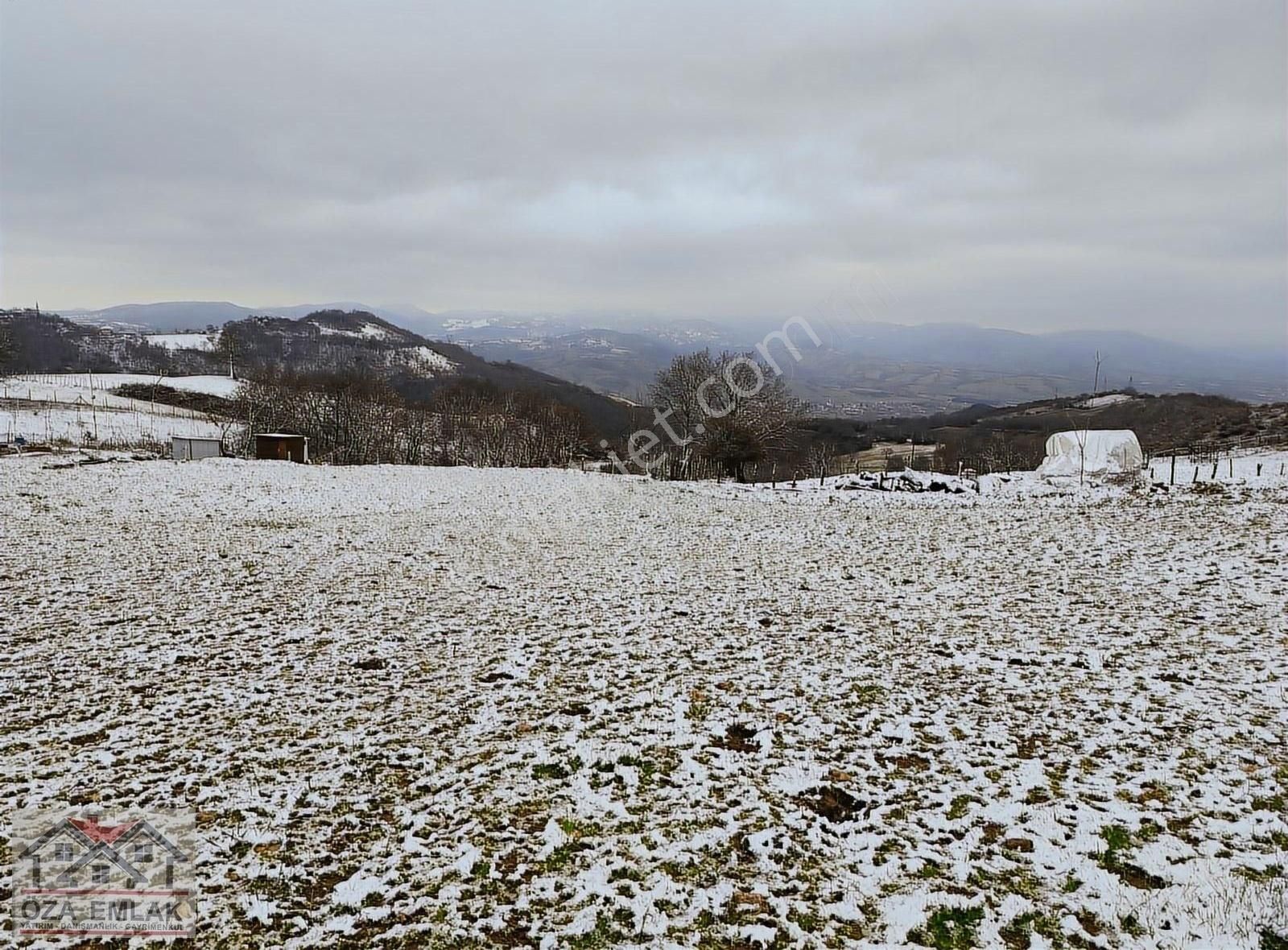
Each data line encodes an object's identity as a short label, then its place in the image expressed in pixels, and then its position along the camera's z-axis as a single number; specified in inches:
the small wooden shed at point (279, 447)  1433.3
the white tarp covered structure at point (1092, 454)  1299.2
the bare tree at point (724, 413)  1534.2
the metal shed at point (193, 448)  1318.3
